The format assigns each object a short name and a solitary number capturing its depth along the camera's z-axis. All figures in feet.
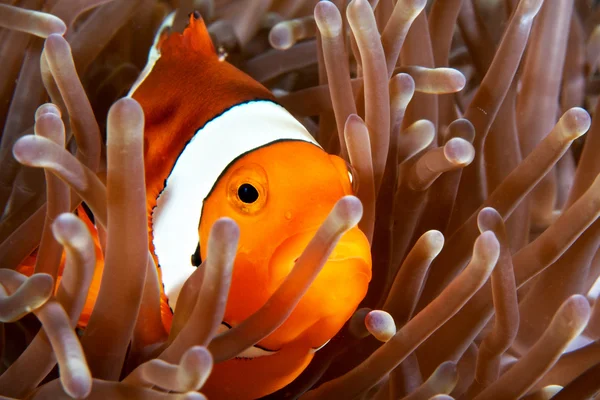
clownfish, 0.63
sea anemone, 0.60
